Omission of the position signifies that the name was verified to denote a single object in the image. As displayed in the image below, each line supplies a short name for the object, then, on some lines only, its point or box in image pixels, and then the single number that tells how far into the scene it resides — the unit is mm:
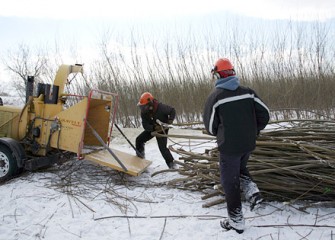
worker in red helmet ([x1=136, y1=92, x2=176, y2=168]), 5930
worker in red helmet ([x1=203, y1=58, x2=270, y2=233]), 3324
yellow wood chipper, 5258
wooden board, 5082
